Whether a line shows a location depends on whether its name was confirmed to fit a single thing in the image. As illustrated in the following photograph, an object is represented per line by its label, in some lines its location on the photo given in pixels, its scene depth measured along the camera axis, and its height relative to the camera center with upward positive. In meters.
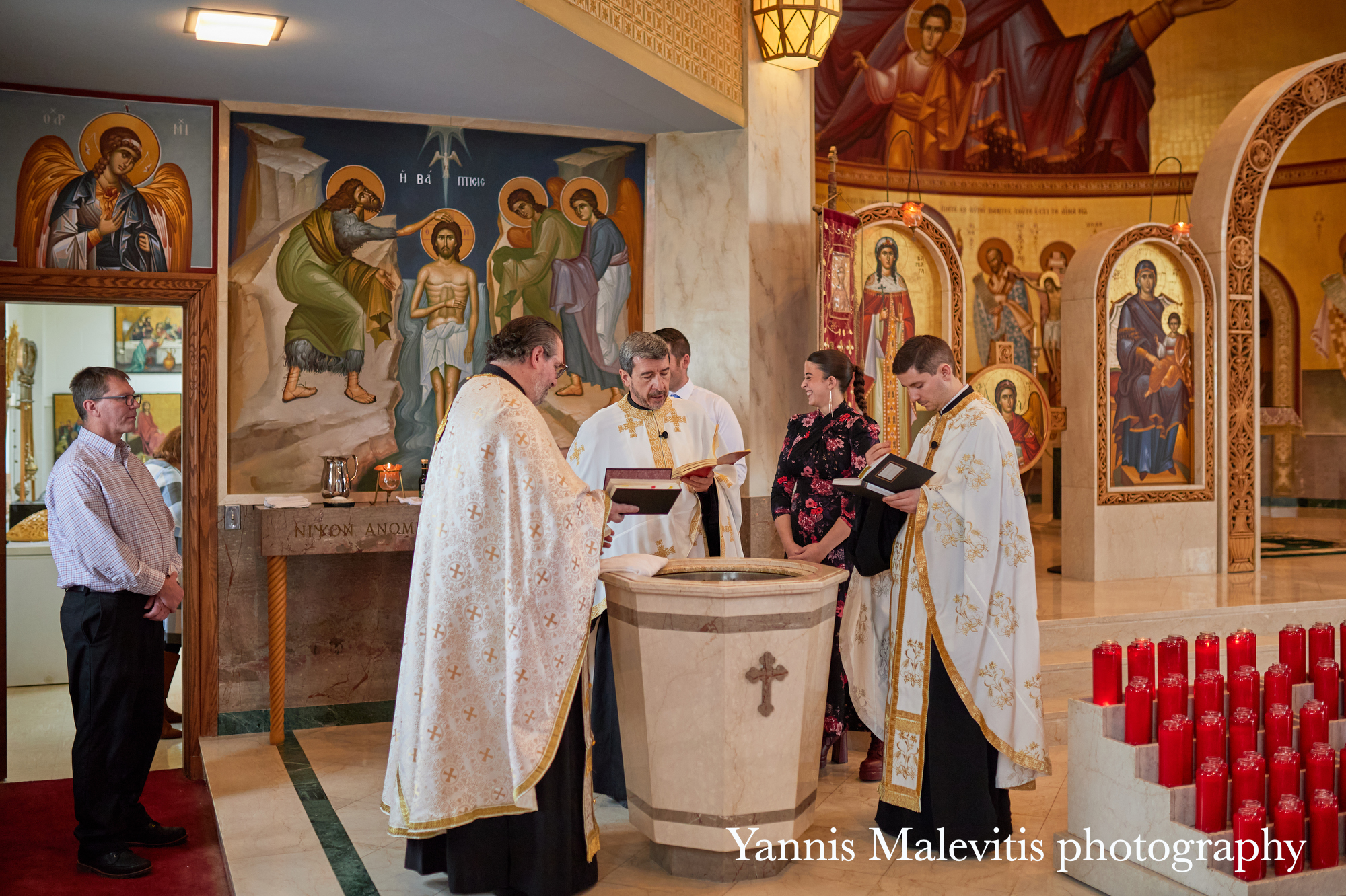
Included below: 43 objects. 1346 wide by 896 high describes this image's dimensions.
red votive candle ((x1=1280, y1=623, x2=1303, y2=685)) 3.93 -0.70
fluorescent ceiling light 4.55 +1.75
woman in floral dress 4.88 -0.07
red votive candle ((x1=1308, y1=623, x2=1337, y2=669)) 3.94 -0.67
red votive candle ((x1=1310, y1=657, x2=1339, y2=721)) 3.72 -0.76
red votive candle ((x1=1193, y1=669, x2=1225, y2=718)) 3.51 -0.75
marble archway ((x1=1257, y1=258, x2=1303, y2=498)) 13.47 +1.01
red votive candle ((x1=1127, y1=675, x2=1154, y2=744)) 3.51 -0.80
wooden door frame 5.69 -0.13
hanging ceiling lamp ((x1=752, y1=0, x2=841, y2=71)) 6.38 +2.39
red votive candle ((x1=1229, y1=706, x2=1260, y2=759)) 3.42 -0.84
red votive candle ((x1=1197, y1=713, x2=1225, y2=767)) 3.39 -0.85
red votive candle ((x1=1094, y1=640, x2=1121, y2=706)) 3.62 -0.71
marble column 6.46 +1.13
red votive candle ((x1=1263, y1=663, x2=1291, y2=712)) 3.61 -0.75
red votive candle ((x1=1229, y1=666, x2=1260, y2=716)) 3.55 -0.75
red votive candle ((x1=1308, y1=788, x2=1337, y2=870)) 3.21 -1.07
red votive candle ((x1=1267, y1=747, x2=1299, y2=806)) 3.28 -0.93
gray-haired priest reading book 4.64 -0.06
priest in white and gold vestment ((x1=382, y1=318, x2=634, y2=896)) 3.41 -0.61
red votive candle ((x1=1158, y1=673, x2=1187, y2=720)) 3.47 -0.75
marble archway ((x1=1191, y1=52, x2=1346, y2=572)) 8.28 +1.62
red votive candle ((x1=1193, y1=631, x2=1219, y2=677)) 3.65 -0.65
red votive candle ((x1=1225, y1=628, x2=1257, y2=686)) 3.78 -0.66
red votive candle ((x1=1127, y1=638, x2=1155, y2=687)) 3.63 -0.67
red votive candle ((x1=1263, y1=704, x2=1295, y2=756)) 3.45 -0.84
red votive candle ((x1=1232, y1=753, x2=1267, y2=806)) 3.24 -0.93
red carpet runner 4.04 -1.52
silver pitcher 5.78 -0.12
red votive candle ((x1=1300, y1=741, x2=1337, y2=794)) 3.31 -0.93
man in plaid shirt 4.15 -0.59
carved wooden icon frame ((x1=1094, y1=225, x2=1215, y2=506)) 8.02 +0.53
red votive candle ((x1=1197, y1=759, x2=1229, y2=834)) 3.26 -0.99
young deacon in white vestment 3.92 -0.64
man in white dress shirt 5.16 +0.26
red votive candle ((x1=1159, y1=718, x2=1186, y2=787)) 3.38 -0.90
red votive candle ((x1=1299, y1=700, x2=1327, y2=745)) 3.44 -0.82
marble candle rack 3.22 -1.12
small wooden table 5.48 -0.40
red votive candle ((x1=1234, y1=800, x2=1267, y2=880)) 3.15 -1.09
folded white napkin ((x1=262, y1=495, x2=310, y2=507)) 5.65 -0.23
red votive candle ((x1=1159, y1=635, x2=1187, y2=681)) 3.67 -0.67
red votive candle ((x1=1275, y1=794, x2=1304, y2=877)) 3.18 -1.06
